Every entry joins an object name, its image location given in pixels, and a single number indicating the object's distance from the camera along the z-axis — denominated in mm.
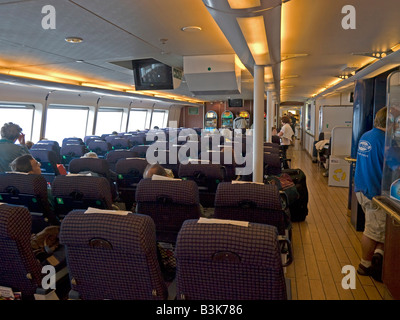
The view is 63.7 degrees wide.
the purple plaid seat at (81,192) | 3037
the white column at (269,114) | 10055
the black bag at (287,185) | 4744
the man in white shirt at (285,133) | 11516
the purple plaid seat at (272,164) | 5578
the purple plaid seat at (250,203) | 2791
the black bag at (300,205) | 5285
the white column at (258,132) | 4766
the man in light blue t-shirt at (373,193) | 3426
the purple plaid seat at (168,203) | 2791
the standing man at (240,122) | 18323
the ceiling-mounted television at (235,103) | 20266
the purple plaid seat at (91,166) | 4625
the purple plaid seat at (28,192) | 3020
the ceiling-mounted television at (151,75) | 6082
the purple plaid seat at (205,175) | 4191
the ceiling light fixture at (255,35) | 2148
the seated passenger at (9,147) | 4585
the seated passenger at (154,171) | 3610
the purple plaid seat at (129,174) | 4500
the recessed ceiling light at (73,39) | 4004
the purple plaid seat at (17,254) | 1910
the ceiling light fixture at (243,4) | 1708
